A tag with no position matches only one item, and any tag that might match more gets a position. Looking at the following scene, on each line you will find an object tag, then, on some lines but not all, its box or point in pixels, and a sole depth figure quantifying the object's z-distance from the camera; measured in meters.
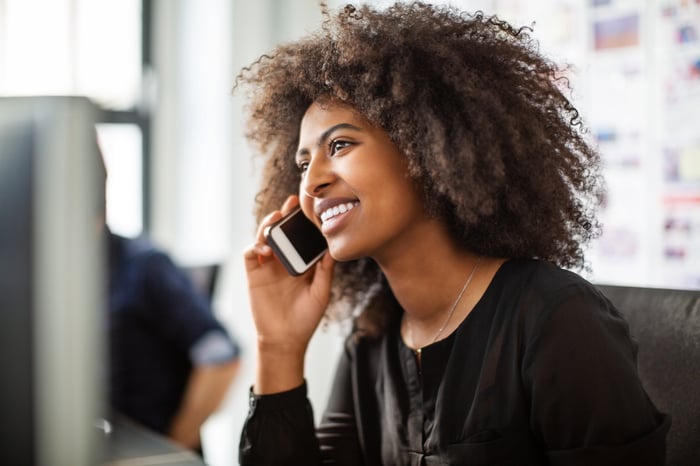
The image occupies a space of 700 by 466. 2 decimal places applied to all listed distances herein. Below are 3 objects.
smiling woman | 1.00
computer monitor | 0.54
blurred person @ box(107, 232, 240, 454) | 1.61
